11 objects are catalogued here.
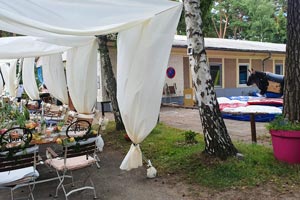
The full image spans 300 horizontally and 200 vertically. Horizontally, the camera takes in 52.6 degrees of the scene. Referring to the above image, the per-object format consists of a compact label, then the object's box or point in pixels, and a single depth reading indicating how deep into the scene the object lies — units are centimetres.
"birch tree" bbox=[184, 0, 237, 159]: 513
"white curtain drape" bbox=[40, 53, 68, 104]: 888
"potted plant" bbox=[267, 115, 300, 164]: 477
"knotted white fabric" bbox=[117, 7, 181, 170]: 418
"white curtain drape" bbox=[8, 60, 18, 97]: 1269
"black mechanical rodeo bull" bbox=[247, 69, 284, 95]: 1311
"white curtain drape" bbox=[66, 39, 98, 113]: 672
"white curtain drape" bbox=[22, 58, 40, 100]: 1100
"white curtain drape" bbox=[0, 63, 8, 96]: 1399
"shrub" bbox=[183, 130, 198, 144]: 683
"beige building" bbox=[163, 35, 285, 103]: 1566
